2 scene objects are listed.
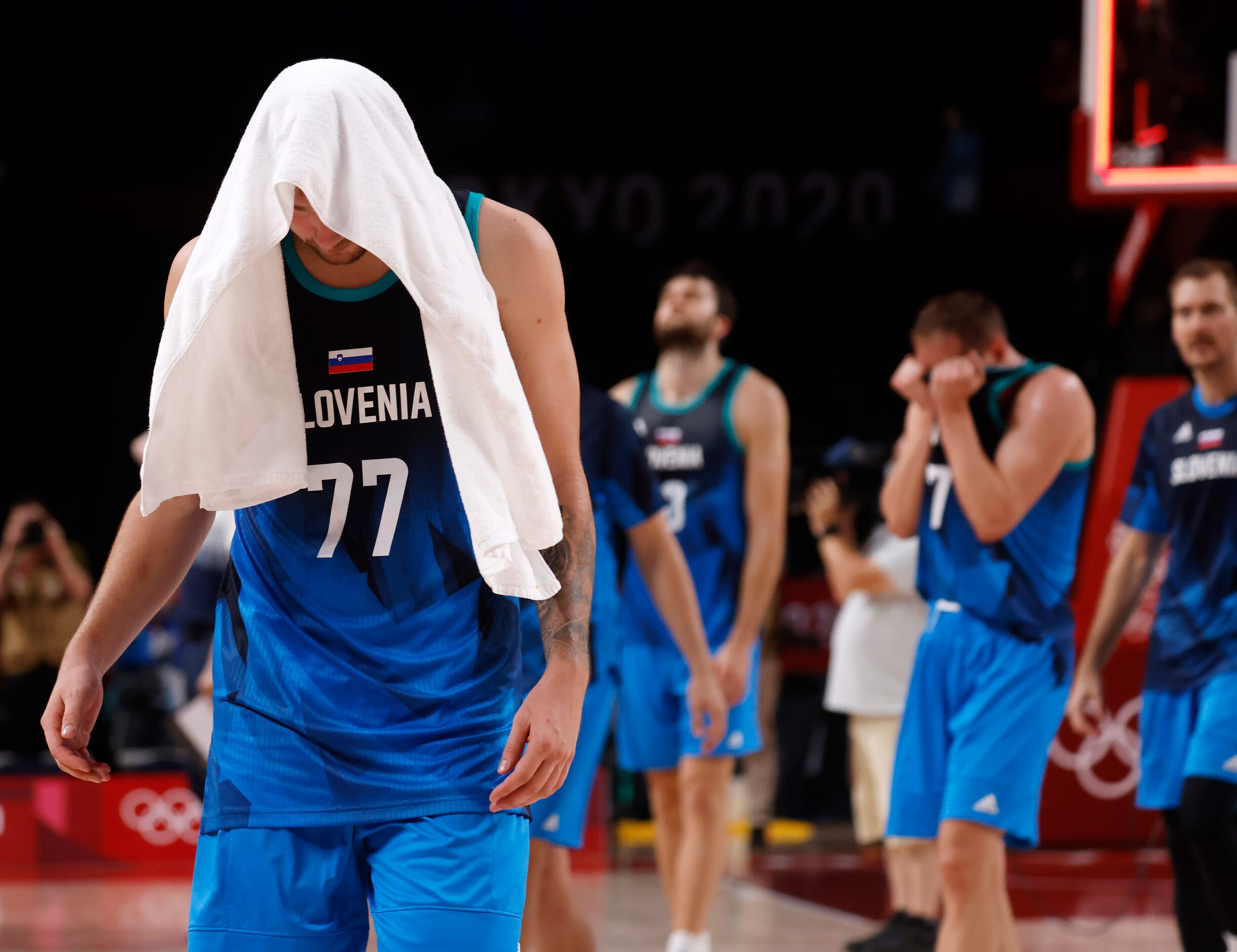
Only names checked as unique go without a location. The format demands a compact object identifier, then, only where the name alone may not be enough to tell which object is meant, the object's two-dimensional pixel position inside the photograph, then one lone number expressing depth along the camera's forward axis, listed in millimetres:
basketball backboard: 15891
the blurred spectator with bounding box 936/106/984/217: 29703
